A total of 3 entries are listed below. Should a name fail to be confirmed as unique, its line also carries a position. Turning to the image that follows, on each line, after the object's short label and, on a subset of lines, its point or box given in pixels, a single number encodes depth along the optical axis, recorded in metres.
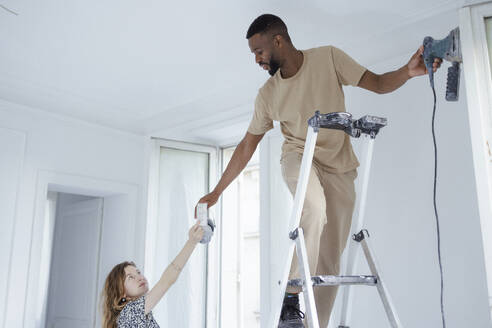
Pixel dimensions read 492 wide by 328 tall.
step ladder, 1.55
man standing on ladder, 1.97
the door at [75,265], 4.50
